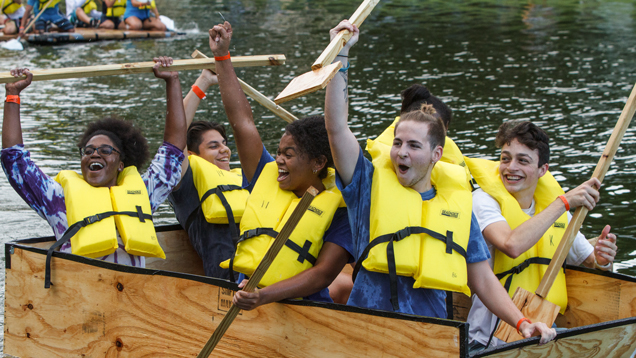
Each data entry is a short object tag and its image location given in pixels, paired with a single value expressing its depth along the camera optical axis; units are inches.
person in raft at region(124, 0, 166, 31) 1333.7
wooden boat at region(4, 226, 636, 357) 227.9
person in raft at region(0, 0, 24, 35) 1262.3
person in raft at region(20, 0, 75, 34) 1275.8
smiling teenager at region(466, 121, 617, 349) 273.0
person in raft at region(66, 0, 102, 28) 1350.9
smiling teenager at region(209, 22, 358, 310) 242.2
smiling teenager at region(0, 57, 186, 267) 275.4
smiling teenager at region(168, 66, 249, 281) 322.3
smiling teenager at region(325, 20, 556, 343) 224.1
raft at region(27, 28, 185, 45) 1205.1
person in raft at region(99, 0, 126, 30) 1366.9
